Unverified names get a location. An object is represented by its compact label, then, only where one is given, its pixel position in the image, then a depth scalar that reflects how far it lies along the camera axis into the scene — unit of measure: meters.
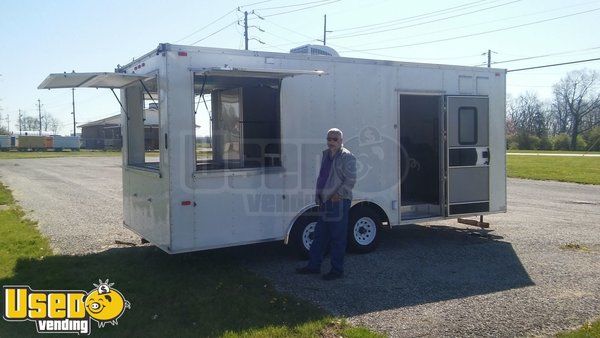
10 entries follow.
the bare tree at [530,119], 73.56
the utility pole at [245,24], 37.98
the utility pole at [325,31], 39.62
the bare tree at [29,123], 105.38
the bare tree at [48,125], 104.66
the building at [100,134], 64.56
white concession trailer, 6.07
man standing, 6.11
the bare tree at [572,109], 69.50
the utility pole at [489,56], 46.22
